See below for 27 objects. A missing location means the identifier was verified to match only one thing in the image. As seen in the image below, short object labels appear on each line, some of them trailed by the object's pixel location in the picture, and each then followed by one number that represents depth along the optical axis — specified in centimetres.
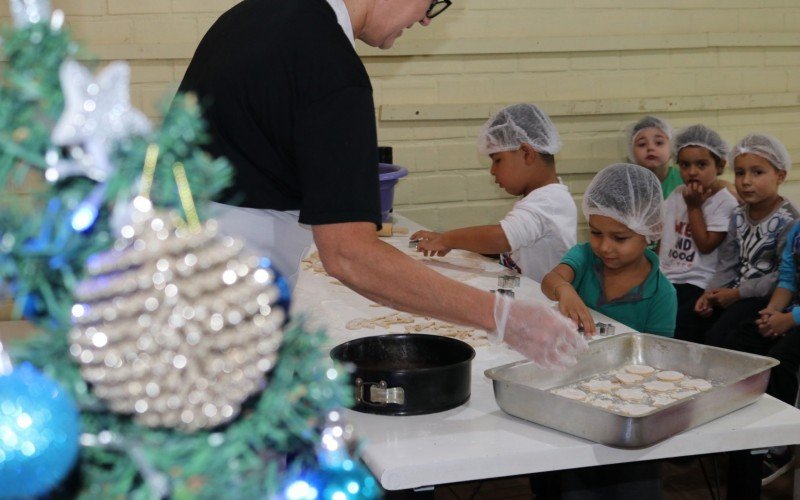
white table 156
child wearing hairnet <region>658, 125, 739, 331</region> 393
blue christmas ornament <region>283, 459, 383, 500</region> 68
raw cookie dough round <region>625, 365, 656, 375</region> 204
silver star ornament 57
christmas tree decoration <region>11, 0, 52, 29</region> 56
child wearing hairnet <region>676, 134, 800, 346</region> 353
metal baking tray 158
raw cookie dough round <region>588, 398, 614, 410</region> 184
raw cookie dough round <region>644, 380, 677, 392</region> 194
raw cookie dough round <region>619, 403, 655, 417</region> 178
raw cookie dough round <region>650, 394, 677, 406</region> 186
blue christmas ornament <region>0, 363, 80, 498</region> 51
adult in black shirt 150
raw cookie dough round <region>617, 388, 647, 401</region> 188
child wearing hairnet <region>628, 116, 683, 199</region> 442
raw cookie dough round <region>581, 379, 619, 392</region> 194
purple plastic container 354
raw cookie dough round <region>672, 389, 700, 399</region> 189
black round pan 170
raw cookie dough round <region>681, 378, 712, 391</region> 195
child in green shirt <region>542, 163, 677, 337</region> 258
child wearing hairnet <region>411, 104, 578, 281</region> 315
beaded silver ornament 54
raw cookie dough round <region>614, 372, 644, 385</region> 198
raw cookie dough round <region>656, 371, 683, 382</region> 200
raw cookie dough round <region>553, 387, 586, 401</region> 189
